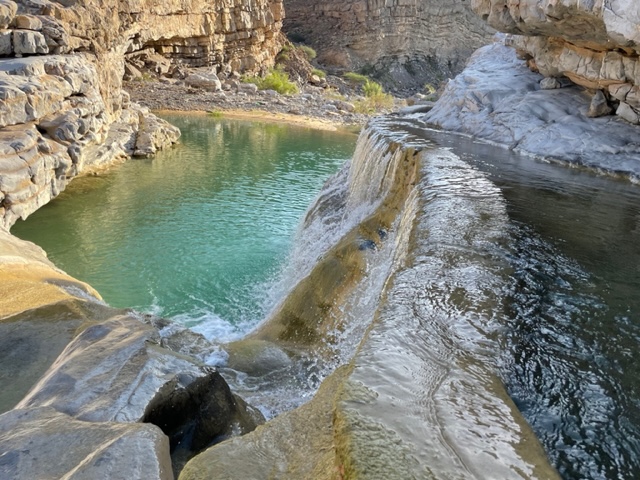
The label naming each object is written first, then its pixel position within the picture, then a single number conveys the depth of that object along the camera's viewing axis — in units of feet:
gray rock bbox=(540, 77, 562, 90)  34.88
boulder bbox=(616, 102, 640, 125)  27.99
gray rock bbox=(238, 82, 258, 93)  101.30
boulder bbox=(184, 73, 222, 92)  95.30
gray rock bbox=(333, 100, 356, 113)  101.71
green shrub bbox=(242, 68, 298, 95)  107.34
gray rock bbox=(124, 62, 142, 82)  90.84
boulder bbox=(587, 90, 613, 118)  30.09
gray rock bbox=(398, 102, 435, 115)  50.22
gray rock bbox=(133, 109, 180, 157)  54.65
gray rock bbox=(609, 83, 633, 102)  27.09
